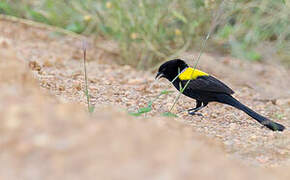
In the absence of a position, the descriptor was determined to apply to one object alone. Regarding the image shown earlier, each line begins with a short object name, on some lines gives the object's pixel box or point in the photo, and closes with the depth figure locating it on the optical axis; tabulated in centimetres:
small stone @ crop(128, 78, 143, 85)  1270
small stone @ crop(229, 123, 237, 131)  902
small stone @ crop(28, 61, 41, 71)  1171
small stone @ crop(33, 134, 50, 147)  493
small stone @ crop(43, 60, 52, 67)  1321
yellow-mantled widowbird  1037
